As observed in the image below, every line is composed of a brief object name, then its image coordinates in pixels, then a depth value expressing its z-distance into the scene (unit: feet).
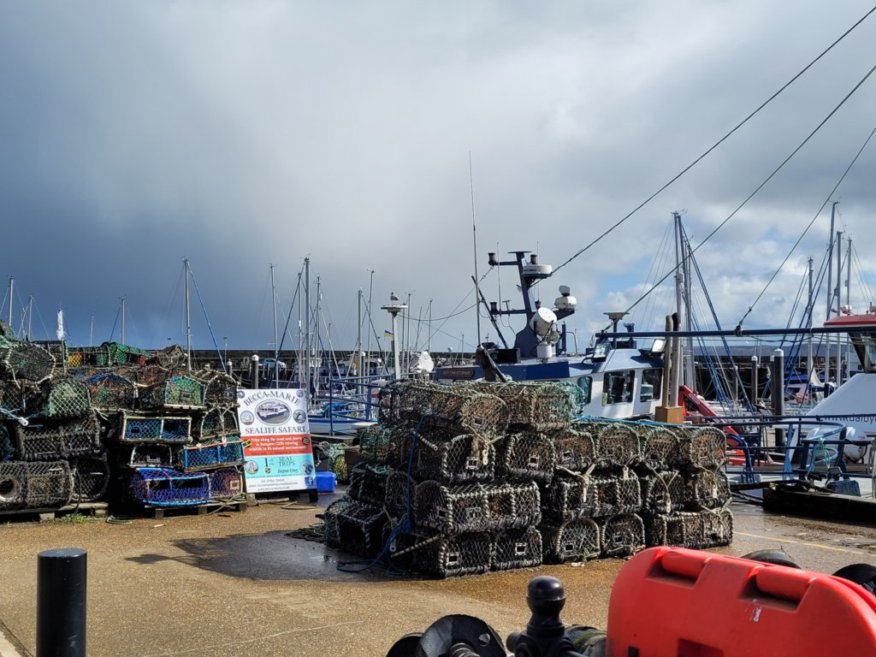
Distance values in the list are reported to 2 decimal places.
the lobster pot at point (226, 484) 42.91
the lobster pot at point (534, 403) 31.94
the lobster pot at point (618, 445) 33.50
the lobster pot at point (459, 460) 29.86
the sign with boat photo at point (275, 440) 45.78
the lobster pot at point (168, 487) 40.60
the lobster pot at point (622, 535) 33.40
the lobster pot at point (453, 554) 29.58
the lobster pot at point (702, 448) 35.47
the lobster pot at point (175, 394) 42.82
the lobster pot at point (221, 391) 45.60
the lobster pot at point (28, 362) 40.98
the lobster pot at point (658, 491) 34.37
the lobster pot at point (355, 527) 32.71
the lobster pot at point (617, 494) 32.89
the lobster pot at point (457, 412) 30.63
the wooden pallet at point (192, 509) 40.70
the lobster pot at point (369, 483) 34.09
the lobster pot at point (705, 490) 35.81
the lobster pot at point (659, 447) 34.73
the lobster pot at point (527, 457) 31.14
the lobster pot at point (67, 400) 39.81
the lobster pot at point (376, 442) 34.78
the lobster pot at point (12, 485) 38.17
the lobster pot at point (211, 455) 42.60
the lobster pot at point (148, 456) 41.86
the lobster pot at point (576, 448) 32.83
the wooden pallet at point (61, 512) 38.58
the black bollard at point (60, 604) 16.05
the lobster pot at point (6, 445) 39.24
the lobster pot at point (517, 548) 30.73
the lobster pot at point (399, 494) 30.83
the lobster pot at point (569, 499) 31.89
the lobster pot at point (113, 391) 43.45
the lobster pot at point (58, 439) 39.63
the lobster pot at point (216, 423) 44.06
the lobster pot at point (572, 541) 31.99
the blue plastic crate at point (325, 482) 48.93
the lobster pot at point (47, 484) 38.75
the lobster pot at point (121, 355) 59.93
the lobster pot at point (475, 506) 29.32
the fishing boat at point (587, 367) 59.31
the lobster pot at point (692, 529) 34.65
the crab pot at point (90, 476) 41.04
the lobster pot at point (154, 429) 41.78
